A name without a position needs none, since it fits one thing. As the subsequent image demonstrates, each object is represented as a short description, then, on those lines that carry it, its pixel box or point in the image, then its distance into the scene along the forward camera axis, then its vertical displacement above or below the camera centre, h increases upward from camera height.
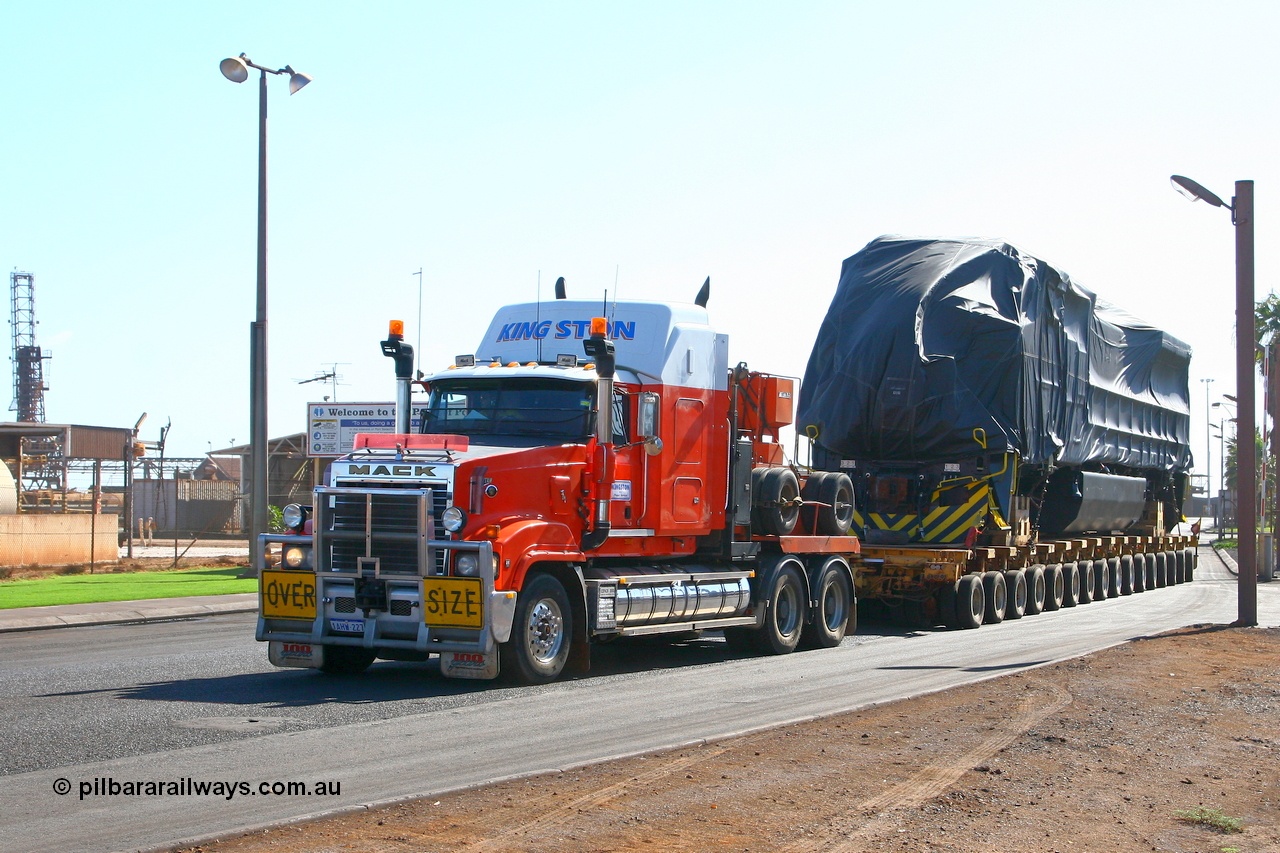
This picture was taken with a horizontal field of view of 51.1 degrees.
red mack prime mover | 12.02 -0.36
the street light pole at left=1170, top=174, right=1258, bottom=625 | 19.73 +1.80
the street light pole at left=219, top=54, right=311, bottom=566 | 23.88 +2.10
